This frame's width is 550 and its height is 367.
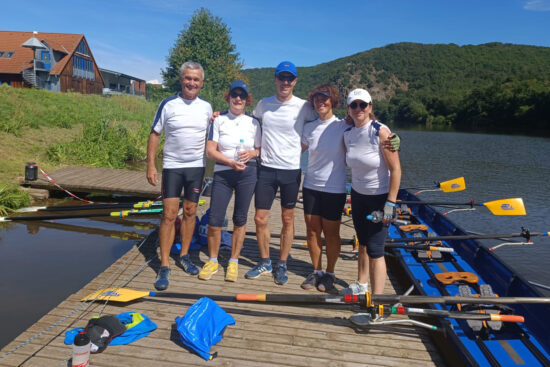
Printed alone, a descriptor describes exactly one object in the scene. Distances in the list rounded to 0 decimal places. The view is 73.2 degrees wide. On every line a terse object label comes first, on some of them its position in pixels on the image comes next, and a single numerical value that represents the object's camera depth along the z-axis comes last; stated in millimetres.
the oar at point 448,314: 3262
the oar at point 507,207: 5992
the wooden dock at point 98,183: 10242
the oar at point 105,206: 7359
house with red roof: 37188
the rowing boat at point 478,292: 3201
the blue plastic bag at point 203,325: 3093
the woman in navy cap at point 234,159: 4242
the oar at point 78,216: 6702
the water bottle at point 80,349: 2588
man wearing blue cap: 4113
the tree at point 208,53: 57125
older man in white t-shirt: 4199
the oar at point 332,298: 3248
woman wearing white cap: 3410
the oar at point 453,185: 7586
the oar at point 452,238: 5177
